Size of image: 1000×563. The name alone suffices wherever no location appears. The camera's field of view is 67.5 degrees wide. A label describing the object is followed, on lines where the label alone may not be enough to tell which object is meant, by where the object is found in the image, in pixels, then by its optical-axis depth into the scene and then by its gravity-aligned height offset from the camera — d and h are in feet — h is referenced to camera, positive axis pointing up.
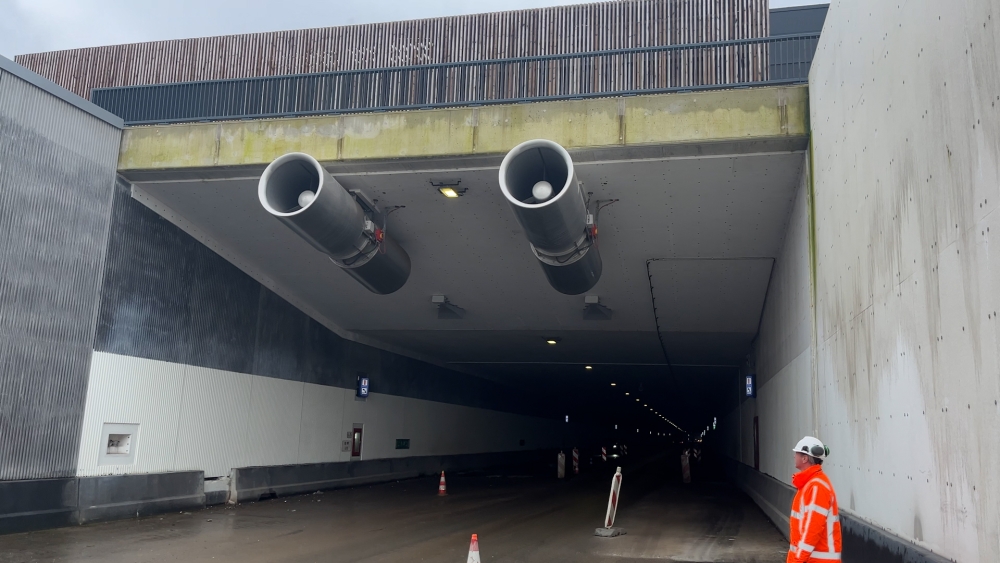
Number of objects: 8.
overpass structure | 15.80 +7.65
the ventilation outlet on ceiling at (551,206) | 31.19 +8.74
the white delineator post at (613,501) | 39.78 -4.46
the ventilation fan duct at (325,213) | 33.71 +8.89
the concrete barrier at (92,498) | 32.99 -4.89
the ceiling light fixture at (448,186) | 38.17 +11.39
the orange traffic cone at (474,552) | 20.66 -3.82
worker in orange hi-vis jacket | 15.71 -2.03
